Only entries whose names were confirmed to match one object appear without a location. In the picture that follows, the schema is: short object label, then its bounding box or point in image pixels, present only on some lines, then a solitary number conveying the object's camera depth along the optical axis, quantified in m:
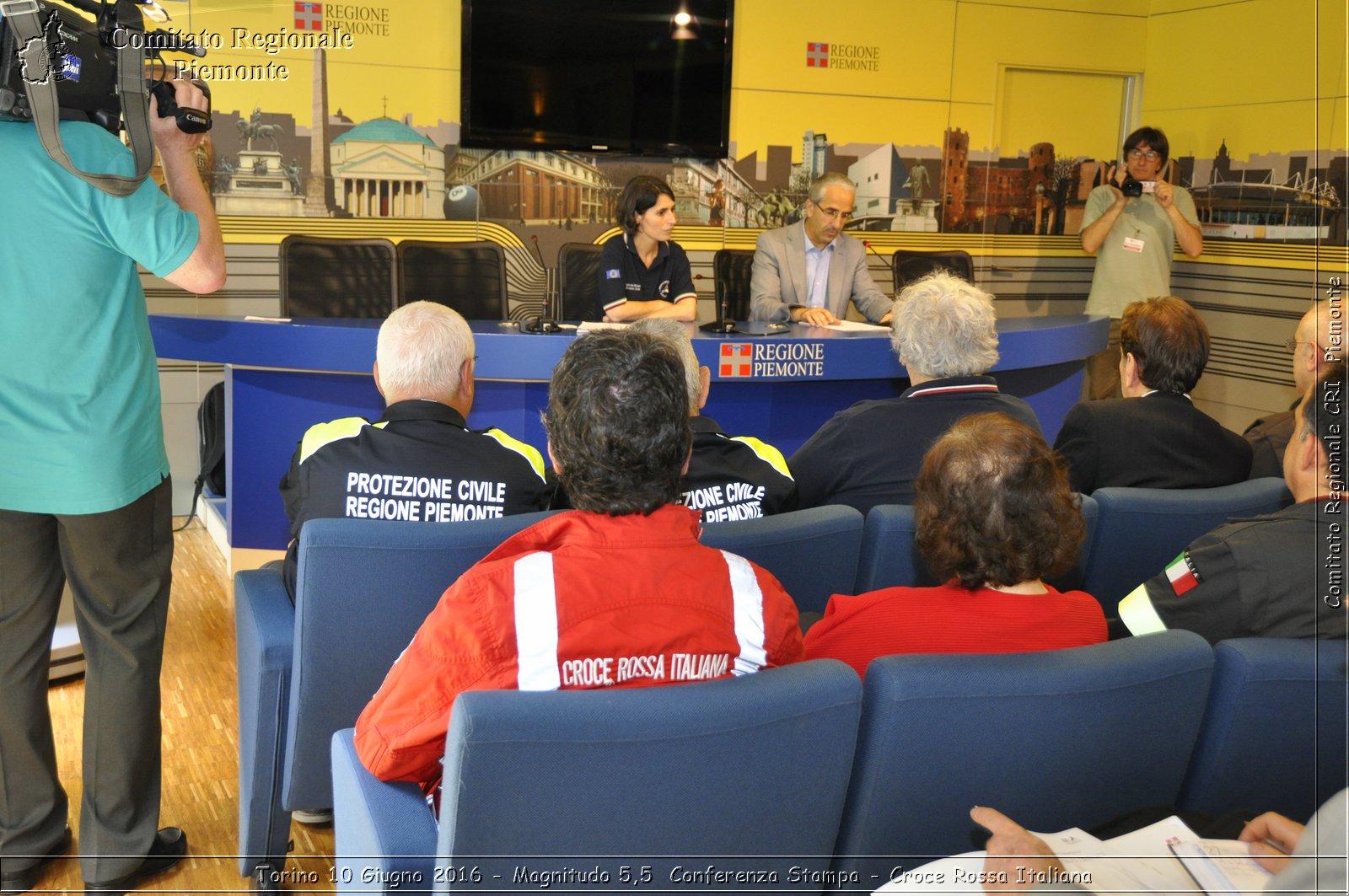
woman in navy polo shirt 4.80
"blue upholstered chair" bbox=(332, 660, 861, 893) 1.11
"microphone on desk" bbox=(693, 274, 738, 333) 4.34
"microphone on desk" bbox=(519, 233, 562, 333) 4.06
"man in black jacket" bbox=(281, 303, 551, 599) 2.04
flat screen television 5.72
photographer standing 6.13
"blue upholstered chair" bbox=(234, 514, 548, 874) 1.75
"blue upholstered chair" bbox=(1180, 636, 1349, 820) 1.40
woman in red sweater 1.60
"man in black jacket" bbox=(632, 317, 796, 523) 2.24
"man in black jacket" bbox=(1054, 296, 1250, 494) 2.73
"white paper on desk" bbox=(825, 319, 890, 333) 4.50
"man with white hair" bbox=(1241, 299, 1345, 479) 2.79
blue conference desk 3.80
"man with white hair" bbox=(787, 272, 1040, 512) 2.47
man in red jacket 1.31
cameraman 2.07
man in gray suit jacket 5.04
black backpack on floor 4.91
